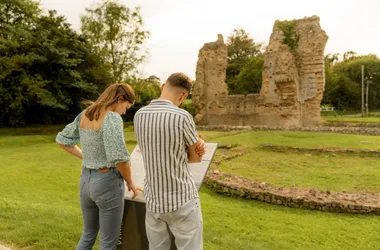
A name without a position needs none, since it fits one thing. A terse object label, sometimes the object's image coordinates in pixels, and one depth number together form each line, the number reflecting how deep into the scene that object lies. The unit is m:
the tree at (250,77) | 42.31
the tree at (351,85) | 51.94
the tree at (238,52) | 49.75
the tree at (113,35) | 29.83
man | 2.41
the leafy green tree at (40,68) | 22.95
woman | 2.80
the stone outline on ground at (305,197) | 6.08
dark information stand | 3.12
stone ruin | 23.92
